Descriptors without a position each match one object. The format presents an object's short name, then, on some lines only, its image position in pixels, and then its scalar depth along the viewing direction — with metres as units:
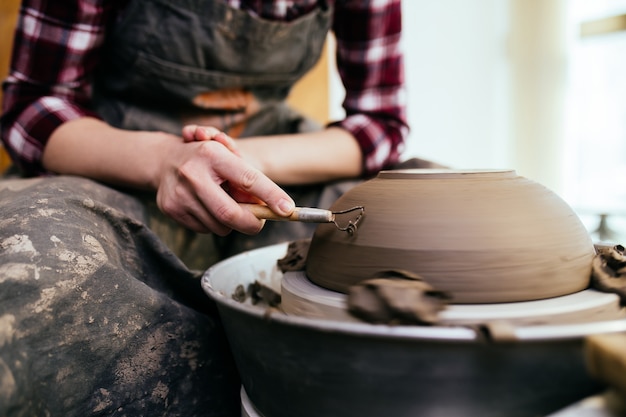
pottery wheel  0.50
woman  0.57
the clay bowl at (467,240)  0.53
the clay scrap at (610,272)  0.56
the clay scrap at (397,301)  0.46
